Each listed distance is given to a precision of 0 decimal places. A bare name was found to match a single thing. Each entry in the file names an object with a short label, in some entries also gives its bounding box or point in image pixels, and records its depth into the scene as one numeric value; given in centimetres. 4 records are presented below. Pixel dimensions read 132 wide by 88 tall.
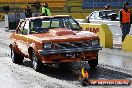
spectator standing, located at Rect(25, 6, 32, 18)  3067
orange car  1113
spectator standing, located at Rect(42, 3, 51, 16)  2500
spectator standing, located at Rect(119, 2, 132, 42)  1836
